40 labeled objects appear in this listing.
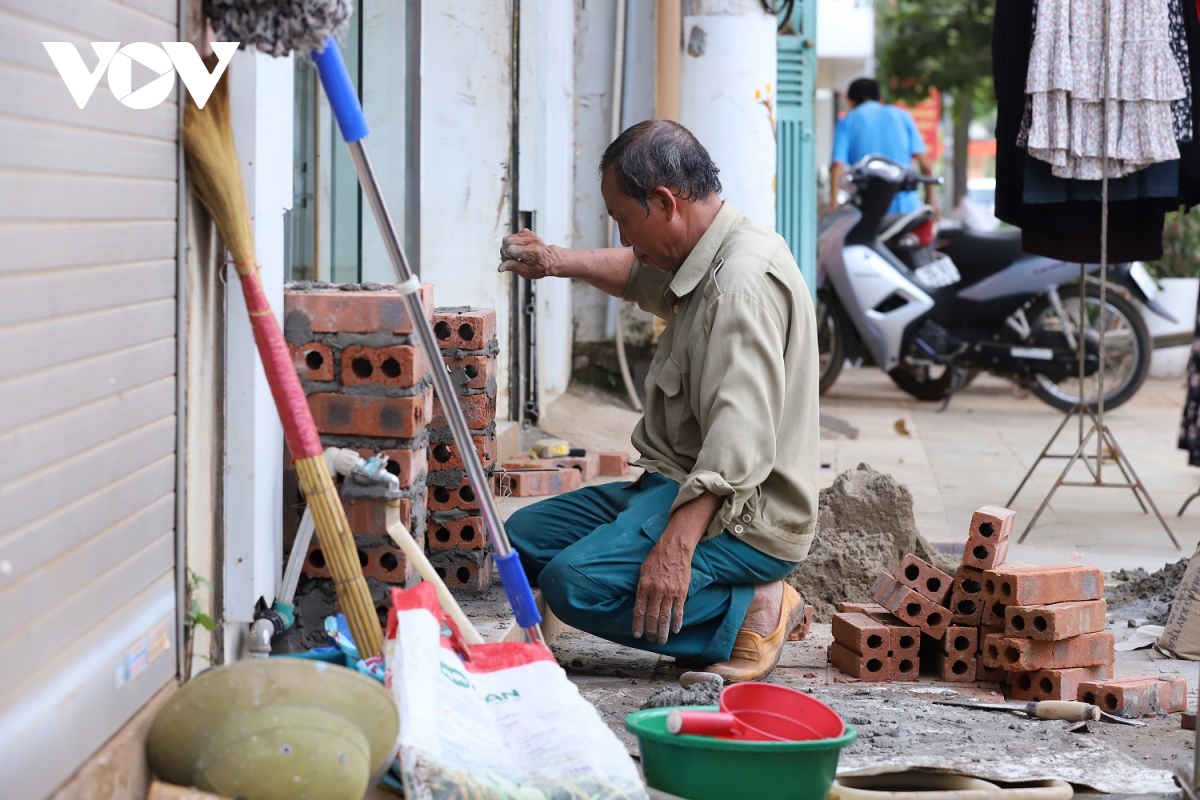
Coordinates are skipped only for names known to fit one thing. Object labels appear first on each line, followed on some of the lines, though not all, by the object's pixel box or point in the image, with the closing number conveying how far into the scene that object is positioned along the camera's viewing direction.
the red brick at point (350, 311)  6.13
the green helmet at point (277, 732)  4.41
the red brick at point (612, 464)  11.70
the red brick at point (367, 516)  6.04
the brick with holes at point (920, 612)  7.50
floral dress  10.77
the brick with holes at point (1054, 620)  7.08
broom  5.14
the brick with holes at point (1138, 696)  6.83
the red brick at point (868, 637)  7.43
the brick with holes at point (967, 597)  7.52
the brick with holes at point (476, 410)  7.77
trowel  6.68
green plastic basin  5.03
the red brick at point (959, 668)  7.53
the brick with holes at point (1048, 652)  7.20
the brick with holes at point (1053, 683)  7.12
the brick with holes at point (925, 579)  7.58
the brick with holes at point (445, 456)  7.62
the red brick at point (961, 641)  7.50
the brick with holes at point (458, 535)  7.62
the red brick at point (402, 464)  6.20
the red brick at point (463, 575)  7.64
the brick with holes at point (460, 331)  7.71
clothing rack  10.89
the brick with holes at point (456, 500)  7.63
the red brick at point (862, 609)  7.77
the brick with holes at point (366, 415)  6.19
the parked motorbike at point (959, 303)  18.52
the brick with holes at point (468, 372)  7.70
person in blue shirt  22.39
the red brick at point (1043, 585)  7.22
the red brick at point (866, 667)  7.45
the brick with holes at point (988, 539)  7.41
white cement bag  4.66
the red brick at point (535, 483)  10.04
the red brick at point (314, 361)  6.17
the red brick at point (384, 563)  6.14
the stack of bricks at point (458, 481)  7.62
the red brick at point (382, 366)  6.14
